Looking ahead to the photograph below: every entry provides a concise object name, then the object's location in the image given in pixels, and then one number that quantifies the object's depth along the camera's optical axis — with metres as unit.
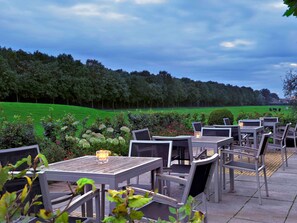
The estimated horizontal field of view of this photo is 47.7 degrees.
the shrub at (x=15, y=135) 5.21
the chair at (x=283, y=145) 6.70
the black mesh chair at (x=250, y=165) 4.37
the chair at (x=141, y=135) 4.92
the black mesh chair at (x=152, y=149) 3.76
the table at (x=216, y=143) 4.29
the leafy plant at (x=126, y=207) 0.87
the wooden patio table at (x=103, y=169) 2.60
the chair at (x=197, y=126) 7.78
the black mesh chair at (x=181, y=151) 4.18
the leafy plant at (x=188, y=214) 0.93
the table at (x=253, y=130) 7.47
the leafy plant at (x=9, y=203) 0.79
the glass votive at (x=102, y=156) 3.13
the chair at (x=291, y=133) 8.41
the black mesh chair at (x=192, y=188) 2.49
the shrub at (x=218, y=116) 13.04
